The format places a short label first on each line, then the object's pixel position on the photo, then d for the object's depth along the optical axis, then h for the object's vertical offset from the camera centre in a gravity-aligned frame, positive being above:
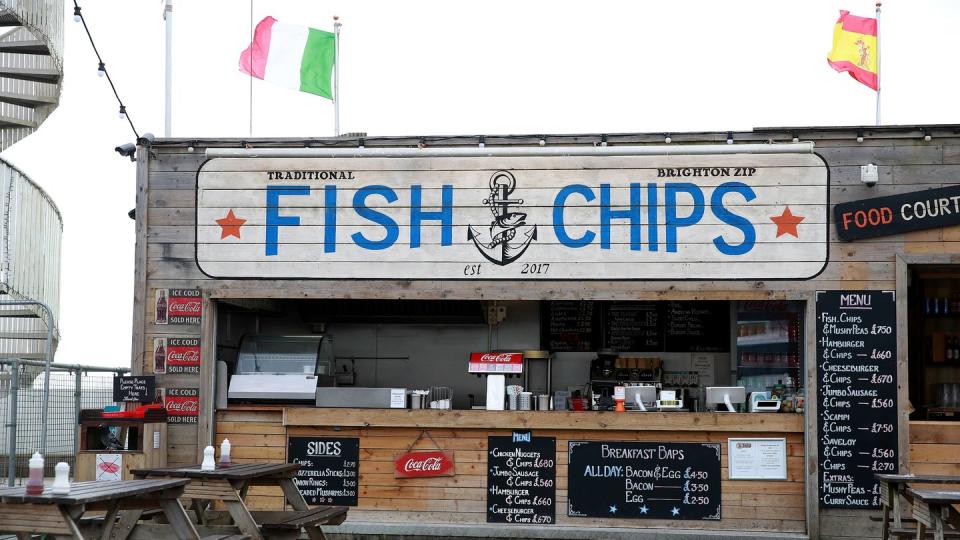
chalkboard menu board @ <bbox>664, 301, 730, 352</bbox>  12.31 -0.03
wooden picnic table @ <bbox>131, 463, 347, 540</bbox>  7.42 -1.12
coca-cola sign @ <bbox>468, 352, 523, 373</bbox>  10.34 -0.35
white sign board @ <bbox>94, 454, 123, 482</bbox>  9.74 -1.20
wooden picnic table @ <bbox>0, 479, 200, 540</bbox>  5.86 -0.95
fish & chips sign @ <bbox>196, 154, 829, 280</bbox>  9.90 +0.90
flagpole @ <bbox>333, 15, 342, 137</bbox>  11.41 +2.37
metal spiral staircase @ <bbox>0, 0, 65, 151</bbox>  16.38 +3.53
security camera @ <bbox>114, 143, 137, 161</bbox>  10.61 +1.52
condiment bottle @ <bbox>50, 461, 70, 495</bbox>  6.02 -0.82
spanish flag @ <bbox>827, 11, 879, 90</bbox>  10.87 +2.55
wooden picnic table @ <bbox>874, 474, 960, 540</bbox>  7.96 -1.11
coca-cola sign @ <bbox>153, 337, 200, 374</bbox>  10.30 -0.31
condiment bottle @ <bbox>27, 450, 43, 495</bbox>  5.95 -0.80
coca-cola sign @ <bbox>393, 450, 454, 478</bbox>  10.02 -1.20
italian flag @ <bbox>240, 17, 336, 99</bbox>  11.27 +2.49
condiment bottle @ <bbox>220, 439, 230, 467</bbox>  8.17 -0.93
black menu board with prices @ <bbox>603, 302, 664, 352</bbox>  12.42 -0.03
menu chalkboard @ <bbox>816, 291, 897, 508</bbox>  9.58 -0.56
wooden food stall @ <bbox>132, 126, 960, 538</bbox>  9.68 +0.30
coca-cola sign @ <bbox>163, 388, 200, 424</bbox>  10.25 -0.73
